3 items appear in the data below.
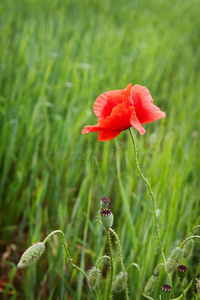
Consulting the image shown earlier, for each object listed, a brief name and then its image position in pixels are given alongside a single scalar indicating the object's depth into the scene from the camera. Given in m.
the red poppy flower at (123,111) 0.64
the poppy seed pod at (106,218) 0.60
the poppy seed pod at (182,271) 0.65
